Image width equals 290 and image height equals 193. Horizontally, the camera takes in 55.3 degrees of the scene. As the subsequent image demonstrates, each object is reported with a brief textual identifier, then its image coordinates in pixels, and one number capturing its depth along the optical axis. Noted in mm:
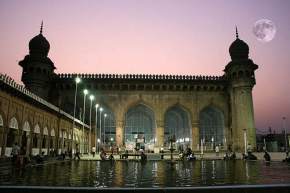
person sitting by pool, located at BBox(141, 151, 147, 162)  19166
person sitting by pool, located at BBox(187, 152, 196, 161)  21062
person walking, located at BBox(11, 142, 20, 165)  11570
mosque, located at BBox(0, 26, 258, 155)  33594
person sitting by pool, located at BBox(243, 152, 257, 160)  20875
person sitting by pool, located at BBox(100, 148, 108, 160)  20902
